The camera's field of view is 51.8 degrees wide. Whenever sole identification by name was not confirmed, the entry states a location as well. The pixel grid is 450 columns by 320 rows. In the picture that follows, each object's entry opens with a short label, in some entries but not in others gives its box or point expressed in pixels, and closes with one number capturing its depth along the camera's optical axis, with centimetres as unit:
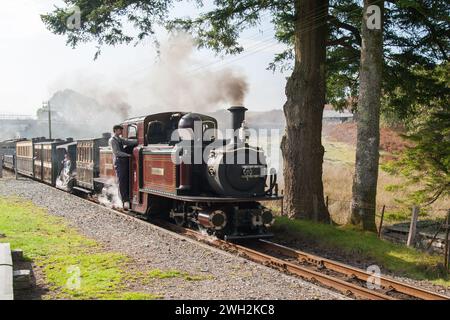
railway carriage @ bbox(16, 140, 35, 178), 2981
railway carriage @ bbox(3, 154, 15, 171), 3813
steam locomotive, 1059
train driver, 1304
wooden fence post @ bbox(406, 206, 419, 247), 1110
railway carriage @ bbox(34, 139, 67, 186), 2408
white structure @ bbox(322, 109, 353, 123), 5902
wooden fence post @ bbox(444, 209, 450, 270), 916
